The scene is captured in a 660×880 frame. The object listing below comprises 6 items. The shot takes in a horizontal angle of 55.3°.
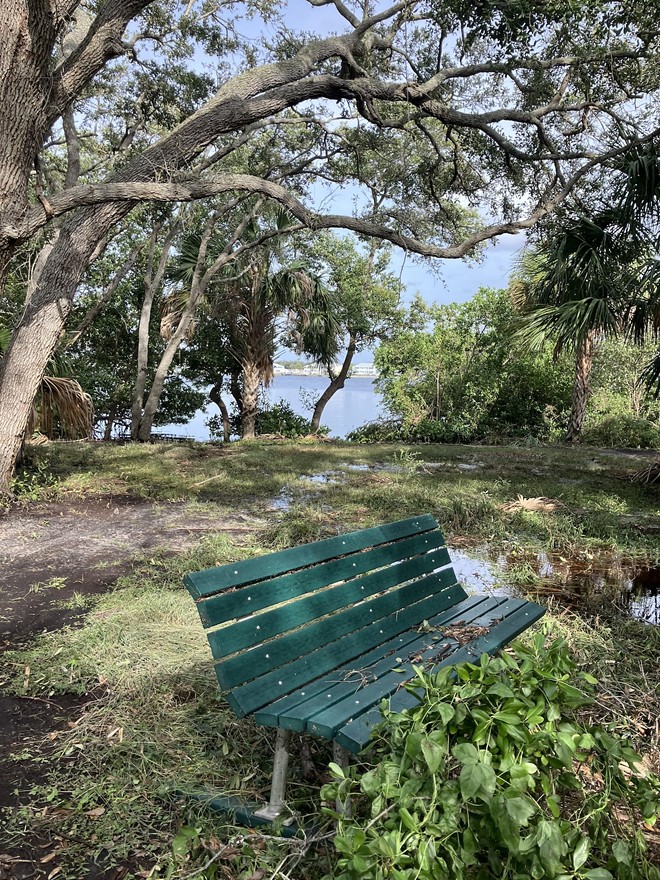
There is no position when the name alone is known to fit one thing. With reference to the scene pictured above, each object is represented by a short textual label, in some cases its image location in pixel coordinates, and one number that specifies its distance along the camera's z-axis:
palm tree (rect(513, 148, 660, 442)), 7.50
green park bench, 2.01
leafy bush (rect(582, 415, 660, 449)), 14.35
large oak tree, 6.16
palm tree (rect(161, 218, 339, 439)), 14.98
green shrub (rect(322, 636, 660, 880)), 1.31
